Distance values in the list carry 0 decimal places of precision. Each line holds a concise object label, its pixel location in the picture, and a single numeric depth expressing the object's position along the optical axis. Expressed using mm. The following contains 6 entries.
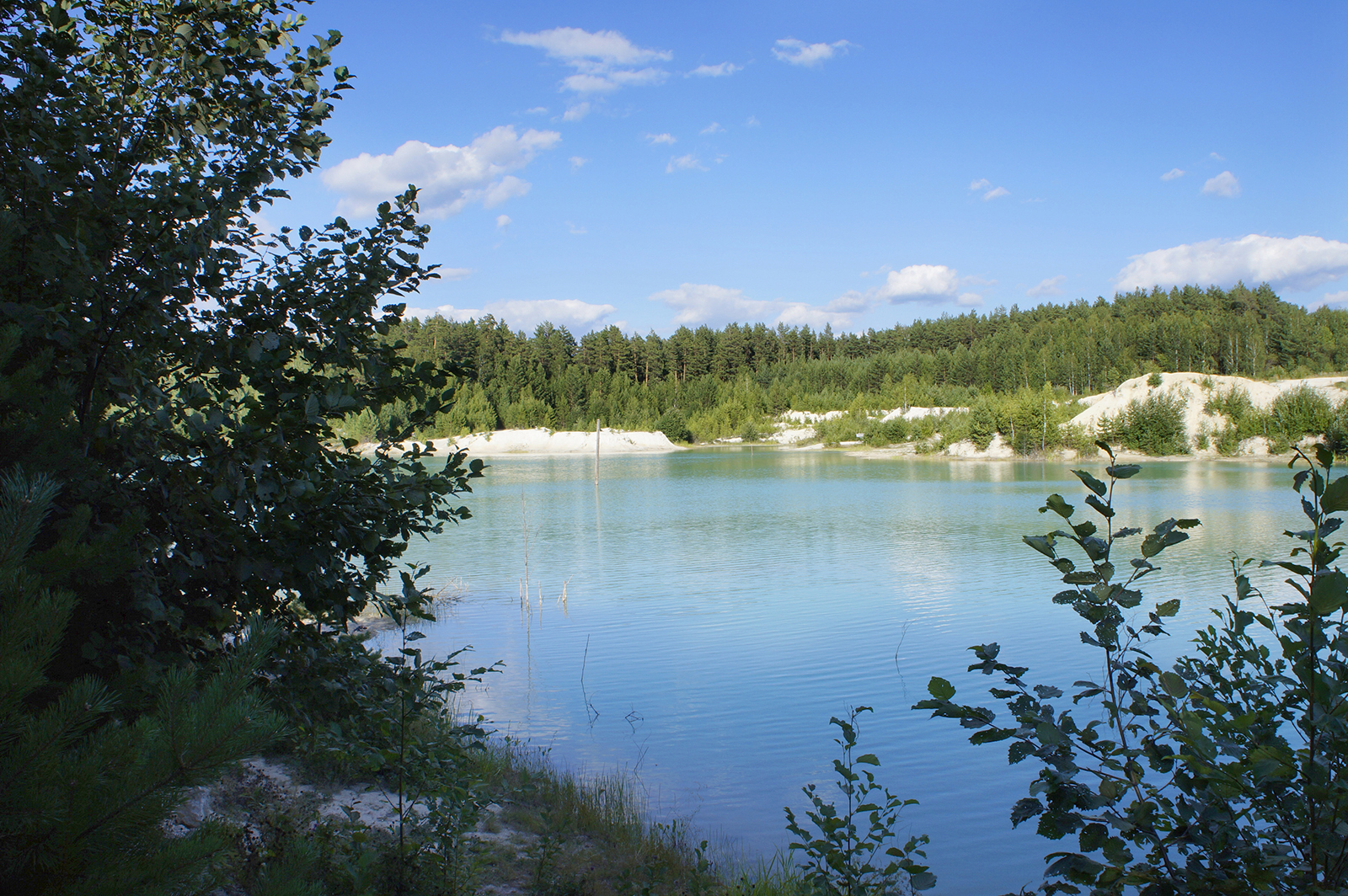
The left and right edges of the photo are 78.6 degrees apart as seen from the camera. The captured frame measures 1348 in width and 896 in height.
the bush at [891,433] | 92000
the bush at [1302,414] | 58906
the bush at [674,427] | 112000
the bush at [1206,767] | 1964
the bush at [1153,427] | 66562
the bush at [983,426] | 76188
